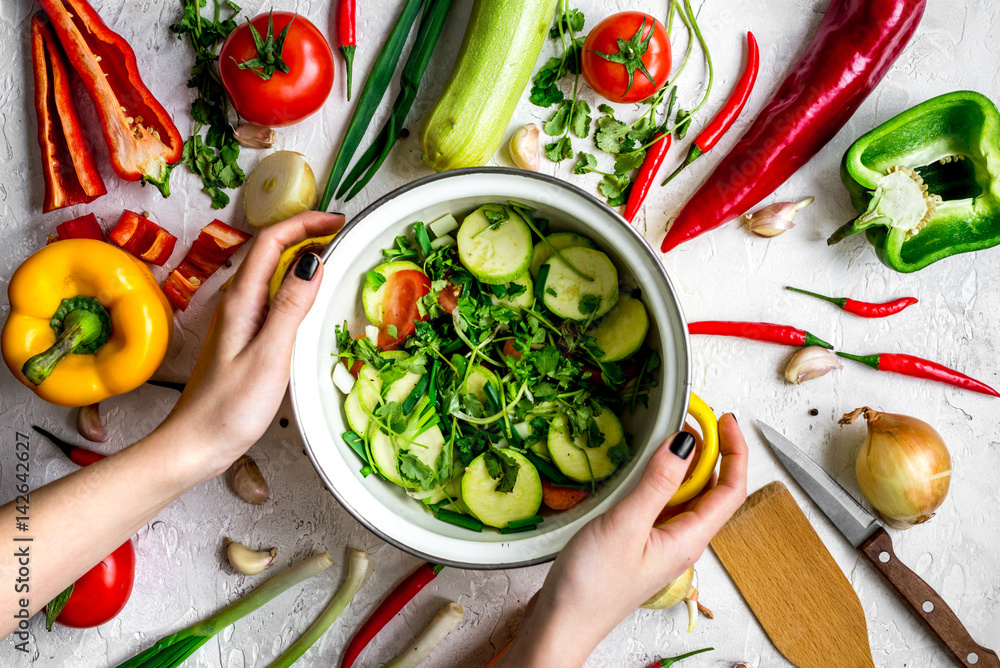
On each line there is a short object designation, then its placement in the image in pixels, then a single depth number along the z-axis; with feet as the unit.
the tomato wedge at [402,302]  1.93
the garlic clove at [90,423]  2.05
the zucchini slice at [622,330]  1.86
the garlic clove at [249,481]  2.05
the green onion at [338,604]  2.05
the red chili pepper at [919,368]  2.06
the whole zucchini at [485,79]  1.95
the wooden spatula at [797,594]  2.06
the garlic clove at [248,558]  2.05
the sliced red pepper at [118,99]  2.01
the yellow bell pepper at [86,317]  1.94
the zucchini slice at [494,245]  1.90
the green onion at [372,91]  2.03
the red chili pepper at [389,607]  2.05
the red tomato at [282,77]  1.97
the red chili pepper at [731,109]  2.03
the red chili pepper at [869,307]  2.06
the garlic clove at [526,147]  2.03
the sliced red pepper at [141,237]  2.04
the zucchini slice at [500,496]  1.89
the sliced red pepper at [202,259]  2.04
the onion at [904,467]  1.98
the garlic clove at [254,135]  2.04
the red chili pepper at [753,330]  2.04
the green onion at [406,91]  2.01
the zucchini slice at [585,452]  1.90
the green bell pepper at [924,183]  1.95
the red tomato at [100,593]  2.02
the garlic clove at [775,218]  2.03
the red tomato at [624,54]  1.98
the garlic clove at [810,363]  2.04
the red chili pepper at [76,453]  2.07
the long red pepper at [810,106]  1.97
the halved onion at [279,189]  1.99
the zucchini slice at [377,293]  1.91
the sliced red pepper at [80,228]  2.05
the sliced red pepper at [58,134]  2.03
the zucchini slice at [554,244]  1.90
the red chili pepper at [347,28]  2.03
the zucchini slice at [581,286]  1.89
